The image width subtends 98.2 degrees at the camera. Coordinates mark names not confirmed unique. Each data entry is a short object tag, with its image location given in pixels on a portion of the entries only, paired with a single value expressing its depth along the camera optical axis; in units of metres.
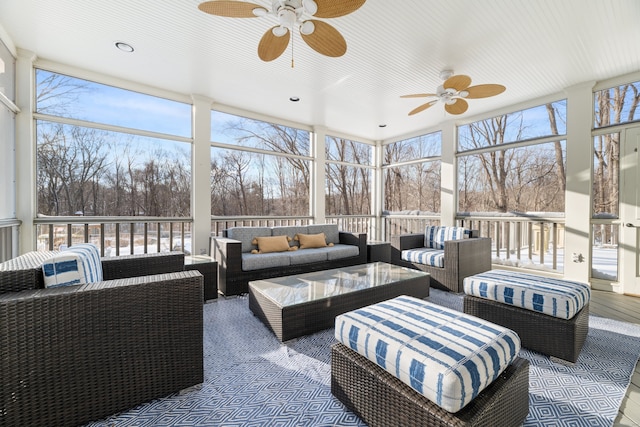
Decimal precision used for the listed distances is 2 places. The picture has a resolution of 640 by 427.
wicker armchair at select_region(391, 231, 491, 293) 3.40
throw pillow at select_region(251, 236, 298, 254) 3.84
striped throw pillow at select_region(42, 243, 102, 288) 1.33
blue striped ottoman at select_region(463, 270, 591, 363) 1.85
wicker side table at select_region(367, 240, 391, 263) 4.48
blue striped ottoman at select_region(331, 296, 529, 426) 1.03
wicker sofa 3.31
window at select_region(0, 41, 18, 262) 2.90
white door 3.49
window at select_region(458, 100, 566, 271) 4.25
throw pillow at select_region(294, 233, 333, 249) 4.25
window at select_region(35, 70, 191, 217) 3.46
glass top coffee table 2.18
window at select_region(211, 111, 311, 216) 4.78
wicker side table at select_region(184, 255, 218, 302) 3.07
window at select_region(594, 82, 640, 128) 3.55
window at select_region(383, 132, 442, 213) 5.80
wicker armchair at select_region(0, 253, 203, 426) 1.15
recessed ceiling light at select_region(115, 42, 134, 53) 3.00
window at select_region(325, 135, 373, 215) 6.28
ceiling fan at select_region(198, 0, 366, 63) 2.00
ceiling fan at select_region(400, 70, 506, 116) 3.13
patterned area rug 1.40
